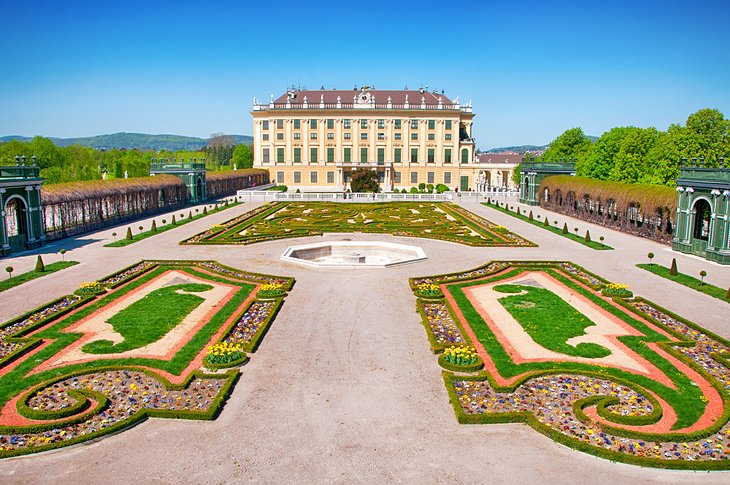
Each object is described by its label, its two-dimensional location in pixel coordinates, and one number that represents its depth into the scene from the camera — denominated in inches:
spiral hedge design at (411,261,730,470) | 507.2
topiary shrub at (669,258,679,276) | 1142.3
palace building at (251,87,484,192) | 3794.3
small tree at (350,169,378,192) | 2896.2
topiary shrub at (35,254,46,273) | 1155.9
